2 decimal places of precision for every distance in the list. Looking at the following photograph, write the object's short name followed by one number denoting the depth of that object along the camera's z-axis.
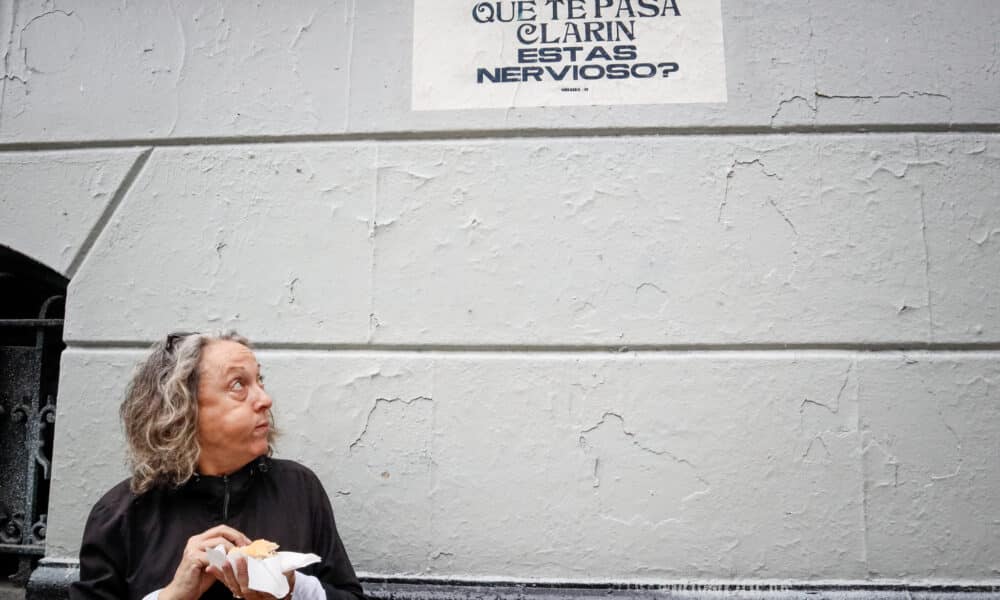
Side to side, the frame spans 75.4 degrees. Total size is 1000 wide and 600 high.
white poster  2.74
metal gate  2.87
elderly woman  1.91
